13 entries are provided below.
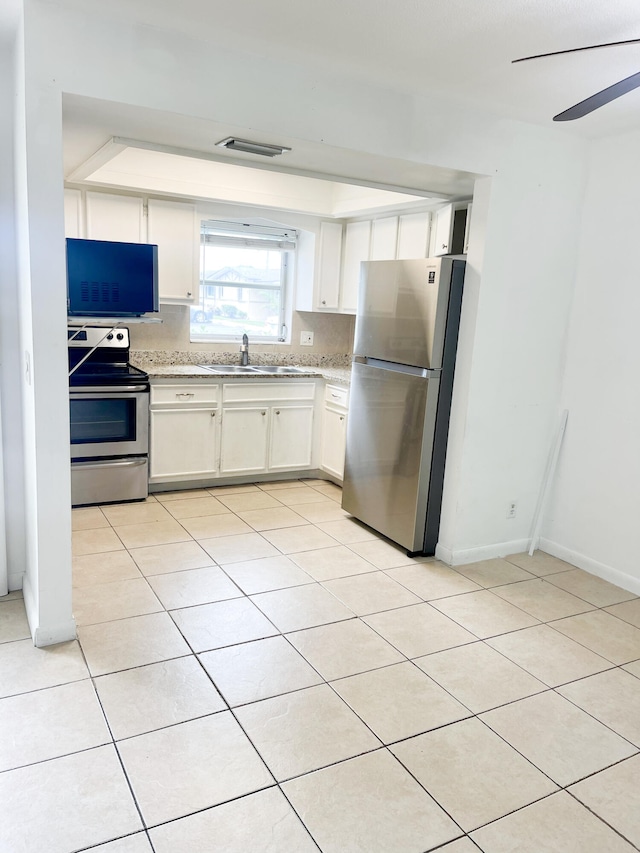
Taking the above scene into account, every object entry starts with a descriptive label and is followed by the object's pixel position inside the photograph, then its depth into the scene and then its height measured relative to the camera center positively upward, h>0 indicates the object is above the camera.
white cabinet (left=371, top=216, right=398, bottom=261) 4.38 +0.49
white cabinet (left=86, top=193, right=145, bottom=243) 4.12 +0.48
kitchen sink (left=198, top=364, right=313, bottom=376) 4.75 -0.53
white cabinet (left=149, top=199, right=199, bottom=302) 4.34 +0.34
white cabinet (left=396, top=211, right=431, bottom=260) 4.04 +0.49
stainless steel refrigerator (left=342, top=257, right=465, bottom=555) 3.32 -0.45
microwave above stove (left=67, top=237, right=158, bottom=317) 3.48 +0.07
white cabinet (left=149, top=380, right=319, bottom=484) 4.30 -0.93
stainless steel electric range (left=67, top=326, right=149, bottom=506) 3.97 -0.84
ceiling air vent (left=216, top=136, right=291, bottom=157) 2.69 +0.66
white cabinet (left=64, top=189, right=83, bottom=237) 4.07 +0.50
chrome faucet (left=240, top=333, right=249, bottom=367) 5.01 -0.43
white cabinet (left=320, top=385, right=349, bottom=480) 4.59 -0.92
